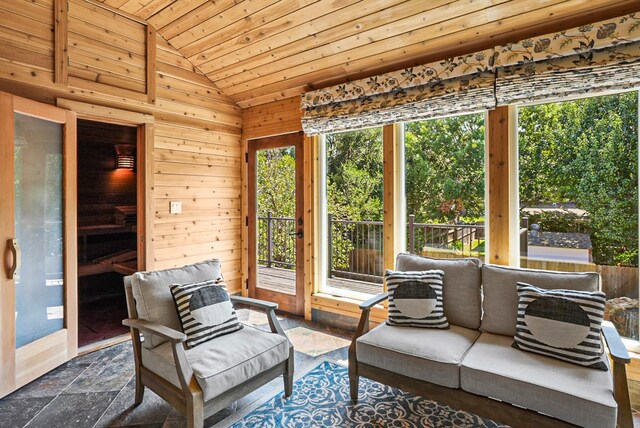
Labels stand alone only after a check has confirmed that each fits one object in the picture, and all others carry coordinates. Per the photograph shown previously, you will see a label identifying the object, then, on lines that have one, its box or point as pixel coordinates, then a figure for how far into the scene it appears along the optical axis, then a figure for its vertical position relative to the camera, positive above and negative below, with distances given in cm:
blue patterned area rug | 214 -129
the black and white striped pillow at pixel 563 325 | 189 -65
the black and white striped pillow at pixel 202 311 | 221 -64
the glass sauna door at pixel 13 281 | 245 -46
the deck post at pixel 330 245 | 404 -38
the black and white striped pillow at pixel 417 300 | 244 -62
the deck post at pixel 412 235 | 337 -22
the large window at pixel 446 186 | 303 +24
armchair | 188 -89
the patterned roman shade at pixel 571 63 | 219 +101
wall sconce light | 528 +87
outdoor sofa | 166 -84
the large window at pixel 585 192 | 246 +14
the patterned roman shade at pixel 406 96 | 274 +104
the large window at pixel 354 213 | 364 -1
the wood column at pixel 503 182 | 280 +24
